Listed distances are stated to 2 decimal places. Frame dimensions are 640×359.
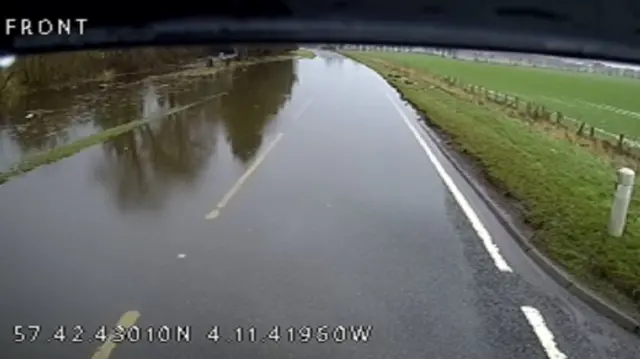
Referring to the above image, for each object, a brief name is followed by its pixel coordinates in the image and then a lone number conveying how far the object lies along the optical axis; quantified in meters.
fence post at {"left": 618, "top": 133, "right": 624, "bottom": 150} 18.76
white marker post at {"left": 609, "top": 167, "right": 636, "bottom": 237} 8.60
